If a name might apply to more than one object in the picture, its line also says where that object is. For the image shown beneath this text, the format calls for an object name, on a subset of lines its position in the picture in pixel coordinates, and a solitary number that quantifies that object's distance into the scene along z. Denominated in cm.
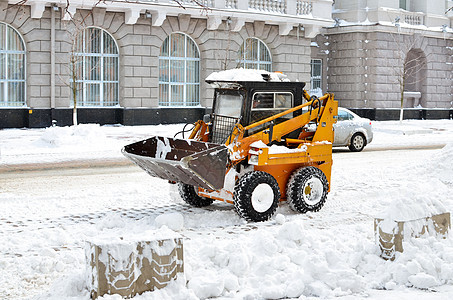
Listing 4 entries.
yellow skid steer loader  968
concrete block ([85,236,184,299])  602
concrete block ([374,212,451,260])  712
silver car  2084
